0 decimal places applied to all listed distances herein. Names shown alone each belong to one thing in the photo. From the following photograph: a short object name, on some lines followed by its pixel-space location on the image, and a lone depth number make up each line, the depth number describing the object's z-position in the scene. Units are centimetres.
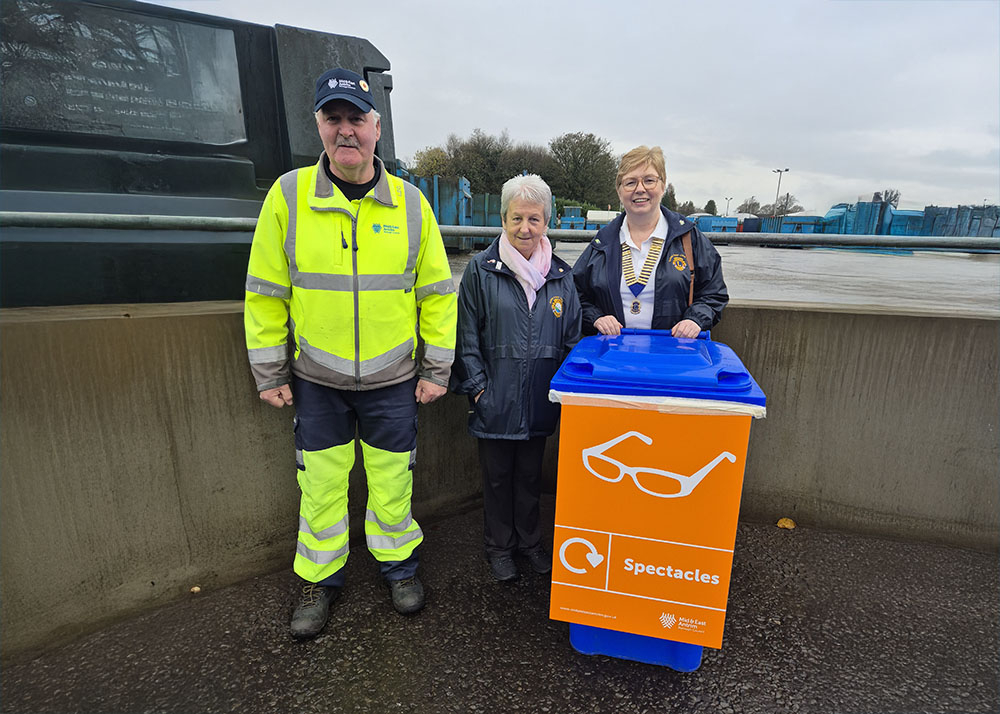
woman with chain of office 218
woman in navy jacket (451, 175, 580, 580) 212
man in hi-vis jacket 183
